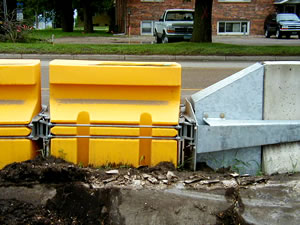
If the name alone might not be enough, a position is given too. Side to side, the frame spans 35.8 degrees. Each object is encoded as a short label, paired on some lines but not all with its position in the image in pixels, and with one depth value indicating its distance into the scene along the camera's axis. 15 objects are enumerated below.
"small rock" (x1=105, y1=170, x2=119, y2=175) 4.11
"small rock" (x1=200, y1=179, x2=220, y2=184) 4.01
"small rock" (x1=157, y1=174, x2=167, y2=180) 4.06
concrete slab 4.52
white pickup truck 23.42
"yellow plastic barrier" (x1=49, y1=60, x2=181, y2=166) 4.44
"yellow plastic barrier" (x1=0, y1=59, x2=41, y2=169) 4.41
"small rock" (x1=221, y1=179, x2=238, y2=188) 3.97
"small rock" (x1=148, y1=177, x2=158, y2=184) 3.98
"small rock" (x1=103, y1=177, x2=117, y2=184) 3.95
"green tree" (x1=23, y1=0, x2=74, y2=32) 37.88
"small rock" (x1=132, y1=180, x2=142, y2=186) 3.95
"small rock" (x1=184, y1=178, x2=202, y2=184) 3.99
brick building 37.25
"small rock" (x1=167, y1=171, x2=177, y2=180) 4.07
